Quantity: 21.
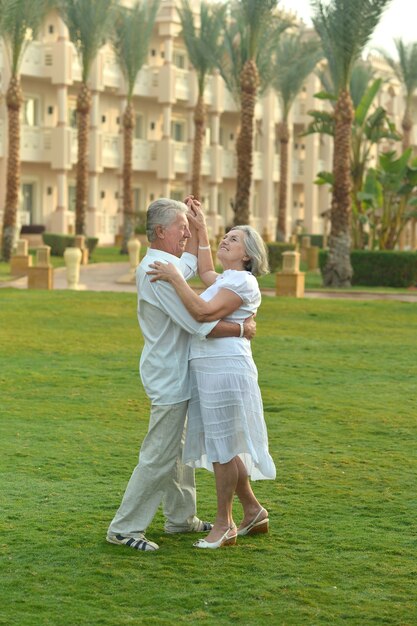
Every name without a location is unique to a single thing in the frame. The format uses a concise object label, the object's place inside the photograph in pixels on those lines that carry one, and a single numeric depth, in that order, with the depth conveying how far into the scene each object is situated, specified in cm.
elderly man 657
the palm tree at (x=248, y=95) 3538
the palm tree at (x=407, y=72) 6284
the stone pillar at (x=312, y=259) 4228
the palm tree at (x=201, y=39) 4997
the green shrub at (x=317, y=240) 6266
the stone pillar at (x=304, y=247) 4738
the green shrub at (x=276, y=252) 3862
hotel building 5375
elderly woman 668
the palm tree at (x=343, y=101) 3067
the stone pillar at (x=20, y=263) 3281
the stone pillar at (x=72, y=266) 2850
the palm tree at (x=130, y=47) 4900
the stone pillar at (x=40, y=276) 2784
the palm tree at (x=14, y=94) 3809
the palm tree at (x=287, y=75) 5591
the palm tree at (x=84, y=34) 4331
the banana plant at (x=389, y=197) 3556
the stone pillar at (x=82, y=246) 4172
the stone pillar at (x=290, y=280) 2725
